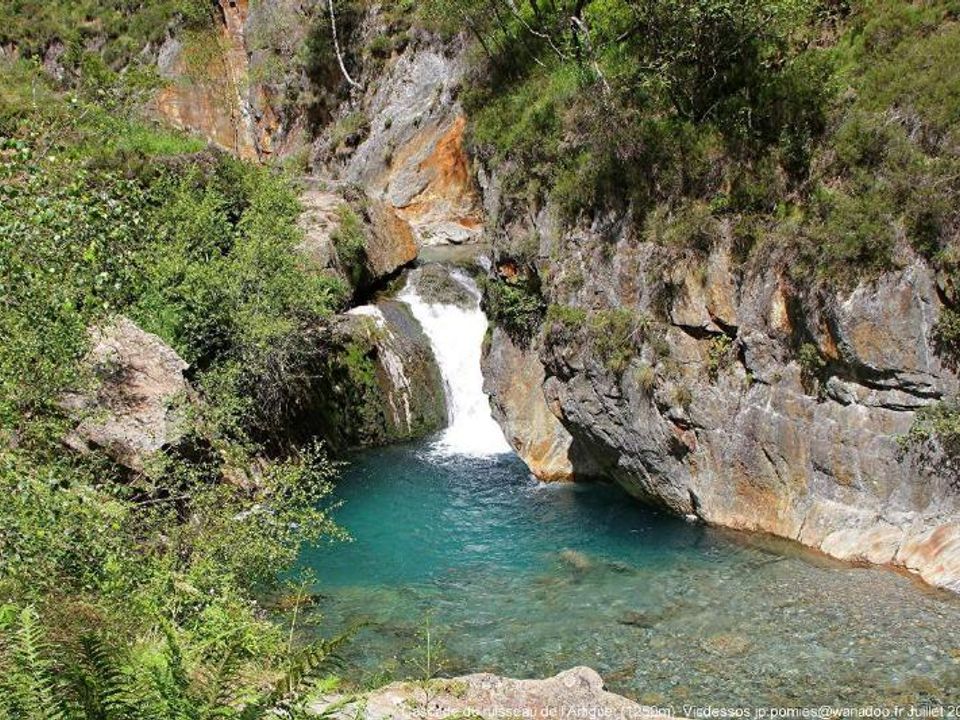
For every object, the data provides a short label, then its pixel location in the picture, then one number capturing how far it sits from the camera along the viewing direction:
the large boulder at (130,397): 12.10
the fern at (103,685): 4.74
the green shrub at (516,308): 17.41
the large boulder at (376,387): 20.89
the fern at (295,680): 5.03
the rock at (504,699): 7.95
